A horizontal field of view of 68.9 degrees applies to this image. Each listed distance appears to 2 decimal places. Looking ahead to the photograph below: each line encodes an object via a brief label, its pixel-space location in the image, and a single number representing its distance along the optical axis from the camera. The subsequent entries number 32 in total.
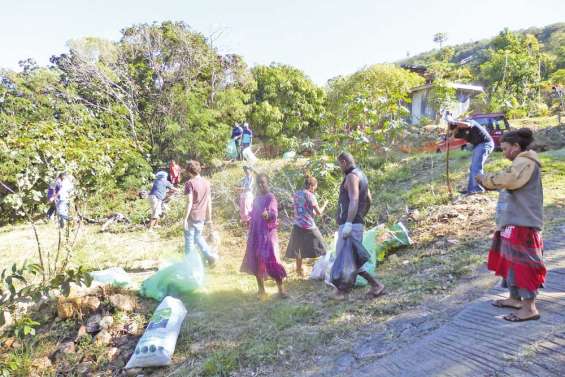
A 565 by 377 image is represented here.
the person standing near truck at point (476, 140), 6.38
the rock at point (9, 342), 4.45
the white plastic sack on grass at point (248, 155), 14.01
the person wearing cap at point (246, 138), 14.34
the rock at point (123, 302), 4.71
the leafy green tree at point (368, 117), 8.73
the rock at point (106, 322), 4.51
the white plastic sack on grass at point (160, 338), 3.82
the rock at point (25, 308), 4.70
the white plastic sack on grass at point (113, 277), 5.10
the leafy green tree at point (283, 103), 19.61
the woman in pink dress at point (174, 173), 10.99
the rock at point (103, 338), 4.34
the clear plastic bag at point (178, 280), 4.88
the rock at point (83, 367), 4.03
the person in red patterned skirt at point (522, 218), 2.87
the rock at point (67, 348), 4.27
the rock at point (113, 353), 4.16
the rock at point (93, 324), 4.53
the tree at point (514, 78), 20.90
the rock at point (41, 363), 4.08
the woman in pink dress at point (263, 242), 4.62
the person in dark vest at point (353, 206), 3.96
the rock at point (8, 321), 4.55
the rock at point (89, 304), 4.73
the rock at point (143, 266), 6.35
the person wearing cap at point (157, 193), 9.04
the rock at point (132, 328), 4.46
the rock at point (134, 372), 3.84
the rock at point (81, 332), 4.41
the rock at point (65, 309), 4.69
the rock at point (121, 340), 4.34
